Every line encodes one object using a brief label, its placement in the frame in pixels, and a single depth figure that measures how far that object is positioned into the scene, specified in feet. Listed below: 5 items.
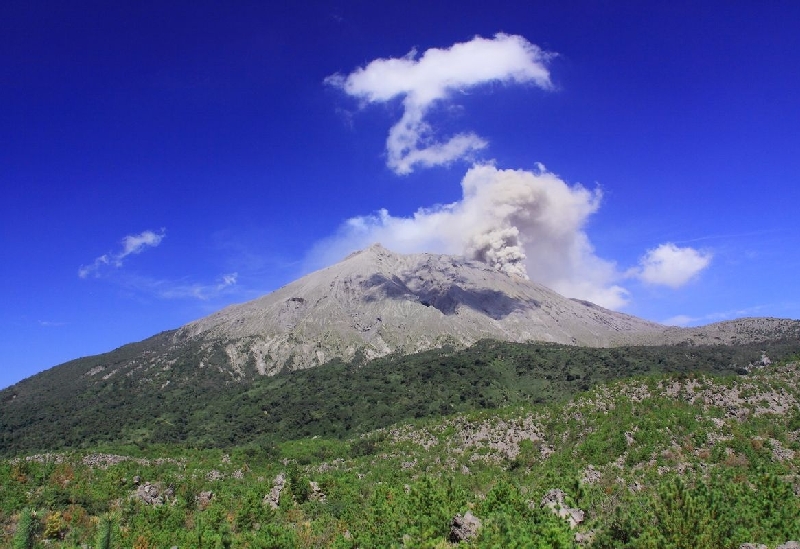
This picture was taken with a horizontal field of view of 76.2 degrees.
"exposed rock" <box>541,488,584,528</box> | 90.78
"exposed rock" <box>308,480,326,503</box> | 153.48
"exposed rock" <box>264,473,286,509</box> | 150.38
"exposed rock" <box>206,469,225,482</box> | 194.29
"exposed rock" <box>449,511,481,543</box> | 87.15
